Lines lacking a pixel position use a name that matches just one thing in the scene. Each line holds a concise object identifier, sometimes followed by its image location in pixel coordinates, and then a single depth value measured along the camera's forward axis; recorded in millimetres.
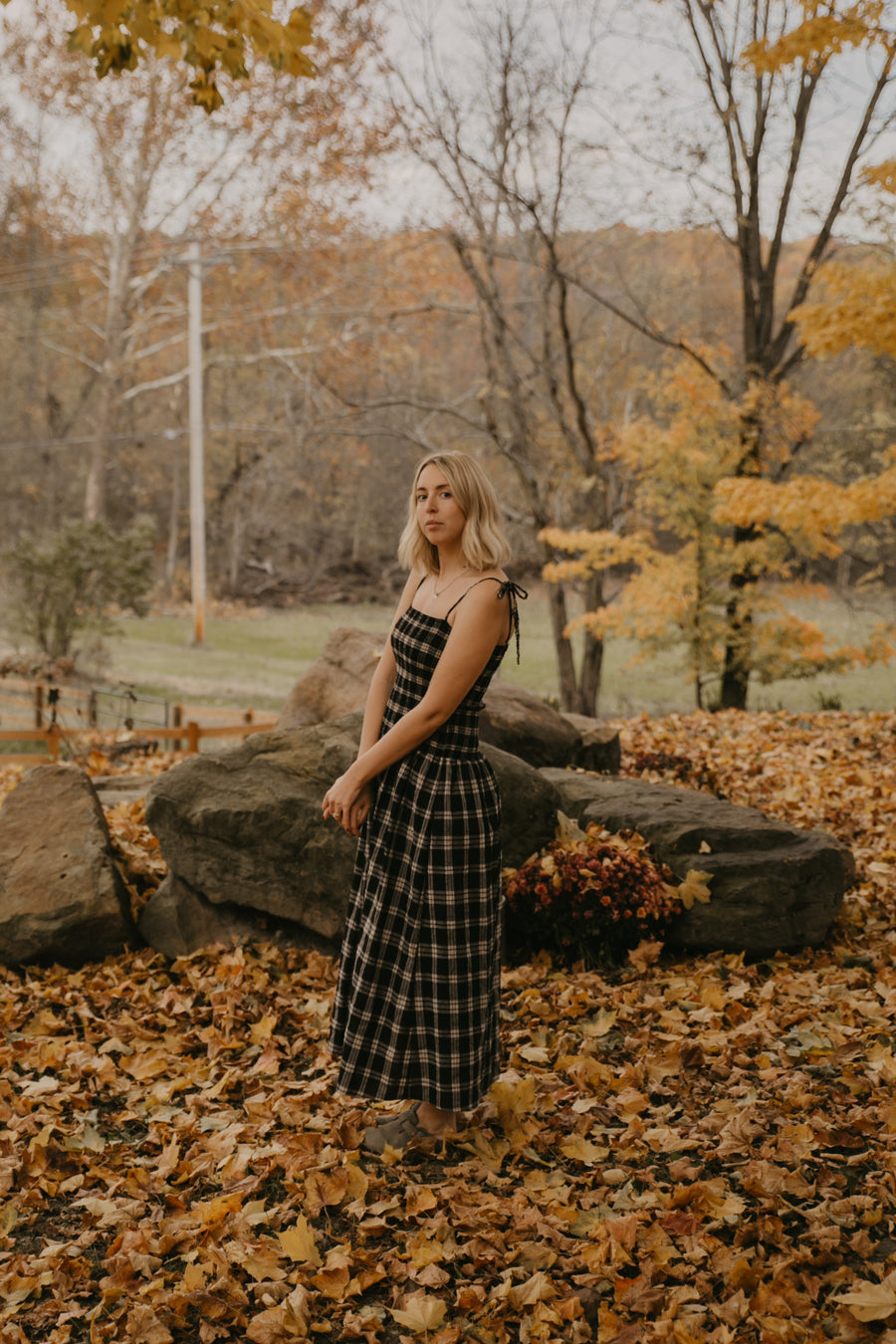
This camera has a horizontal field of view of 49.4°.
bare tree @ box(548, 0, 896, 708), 11234
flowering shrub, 4398
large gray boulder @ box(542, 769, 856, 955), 4441
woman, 2883
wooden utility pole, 18703
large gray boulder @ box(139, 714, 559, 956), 4660
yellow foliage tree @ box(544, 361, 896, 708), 11523
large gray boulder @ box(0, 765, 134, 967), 4660
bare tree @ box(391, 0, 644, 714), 12023
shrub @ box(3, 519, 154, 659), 13641
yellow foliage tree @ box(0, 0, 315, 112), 4113
